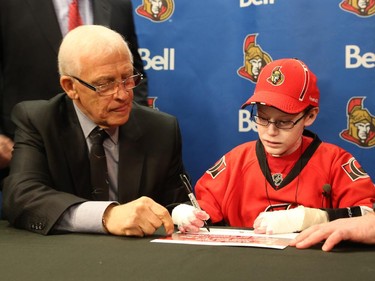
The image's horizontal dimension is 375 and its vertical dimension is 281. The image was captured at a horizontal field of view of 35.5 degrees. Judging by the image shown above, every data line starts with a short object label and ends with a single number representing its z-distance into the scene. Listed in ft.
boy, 5.34
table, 2.84
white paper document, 3.65
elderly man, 5.17
